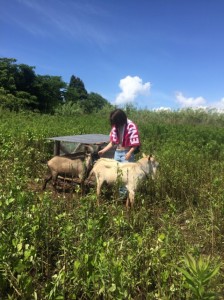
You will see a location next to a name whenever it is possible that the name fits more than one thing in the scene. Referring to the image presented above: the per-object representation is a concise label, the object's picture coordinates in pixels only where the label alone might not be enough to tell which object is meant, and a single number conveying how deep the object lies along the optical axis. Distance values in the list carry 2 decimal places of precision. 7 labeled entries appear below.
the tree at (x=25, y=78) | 23.55
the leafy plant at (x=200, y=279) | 1.32
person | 3.80
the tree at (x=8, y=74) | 22.02
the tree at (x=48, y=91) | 25.31
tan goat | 3.99
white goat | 3.37
